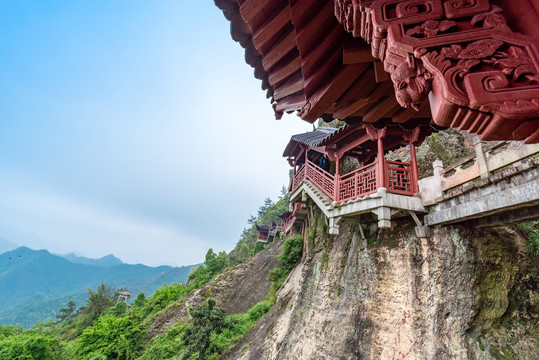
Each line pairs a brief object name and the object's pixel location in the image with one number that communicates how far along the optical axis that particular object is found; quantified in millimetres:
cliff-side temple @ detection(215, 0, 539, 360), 1074
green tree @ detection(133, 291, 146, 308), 29506
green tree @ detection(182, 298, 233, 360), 10938
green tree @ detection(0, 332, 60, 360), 11281
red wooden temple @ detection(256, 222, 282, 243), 33600
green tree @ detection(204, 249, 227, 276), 30359
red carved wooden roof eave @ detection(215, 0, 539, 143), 962
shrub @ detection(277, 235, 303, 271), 17250
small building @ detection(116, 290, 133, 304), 46144
